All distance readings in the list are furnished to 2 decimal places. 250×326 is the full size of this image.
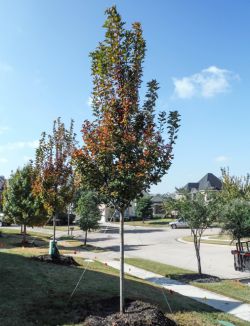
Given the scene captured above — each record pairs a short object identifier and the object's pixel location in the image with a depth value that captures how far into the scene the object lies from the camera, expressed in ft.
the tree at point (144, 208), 211.41
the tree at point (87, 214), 102.68
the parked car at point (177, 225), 176.00
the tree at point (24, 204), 89.86
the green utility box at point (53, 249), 49.93
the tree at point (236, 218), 61.93
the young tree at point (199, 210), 55.31
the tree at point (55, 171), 60.59
